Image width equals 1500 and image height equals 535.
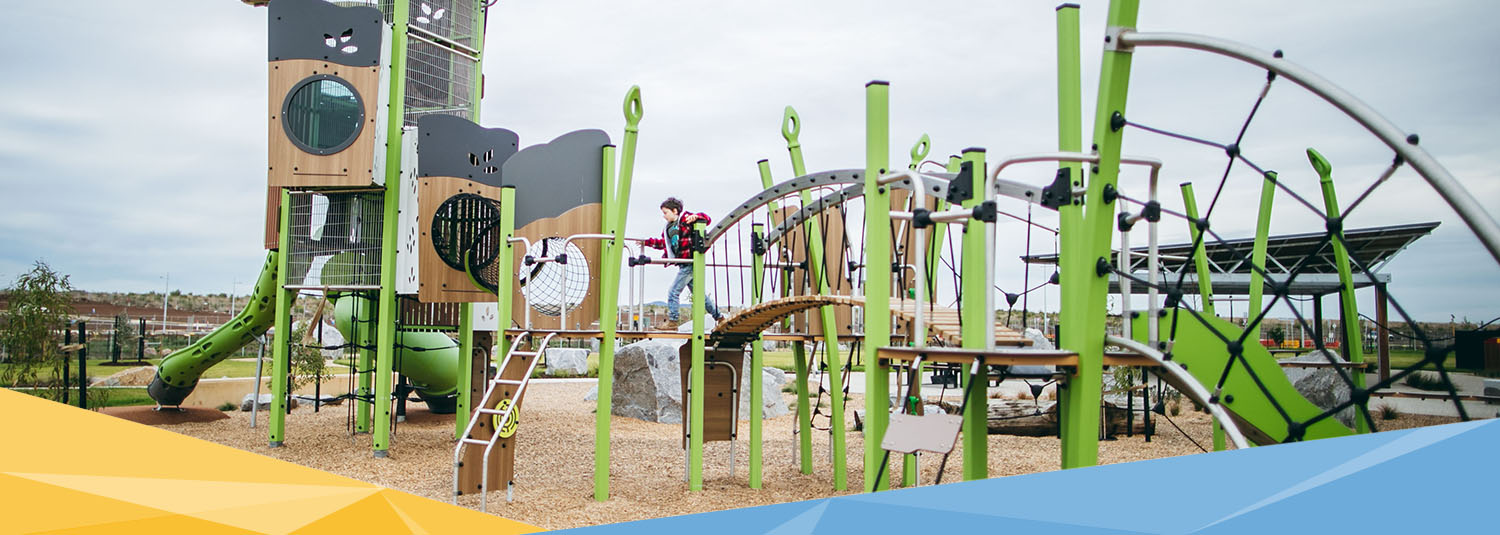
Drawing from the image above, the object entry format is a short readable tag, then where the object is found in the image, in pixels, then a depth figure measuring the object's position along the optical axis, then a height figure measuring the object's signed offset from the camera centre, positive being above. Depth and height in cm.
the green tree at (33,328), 1243 -46
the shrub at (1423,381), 1151 -87
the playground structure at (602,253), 438 +44
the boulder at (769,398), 1714 -178
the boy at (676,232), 927 +74
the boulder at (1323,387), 1276 -106
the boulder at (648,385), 1605 -146
